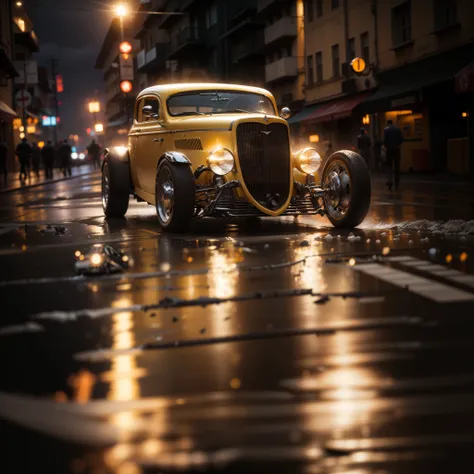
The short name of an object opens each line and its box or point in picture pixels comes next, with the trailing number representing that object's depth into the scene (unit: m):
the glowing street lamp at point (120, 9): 35.44
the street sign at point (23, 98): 39.54
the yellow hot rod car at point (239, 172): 10.65
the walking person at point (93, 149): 58.16
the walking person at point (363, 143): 31.02
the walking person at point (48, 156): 42.60
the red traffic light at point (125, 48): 28.83
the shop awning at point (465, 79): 25.83
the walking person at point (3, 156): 36.75
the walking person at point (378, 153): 38.91
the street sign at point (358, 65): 37.09
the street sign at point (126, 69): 31.66
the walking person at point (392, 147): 22.01
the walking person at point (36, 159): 48.08
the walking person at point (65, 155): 45.74
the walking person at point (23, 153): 38.03
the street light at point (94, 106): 75.43
